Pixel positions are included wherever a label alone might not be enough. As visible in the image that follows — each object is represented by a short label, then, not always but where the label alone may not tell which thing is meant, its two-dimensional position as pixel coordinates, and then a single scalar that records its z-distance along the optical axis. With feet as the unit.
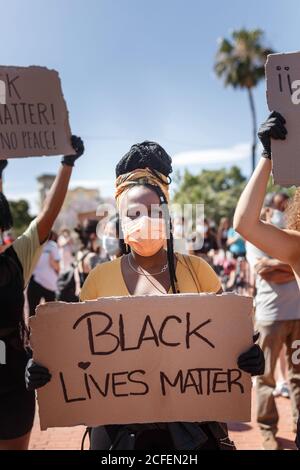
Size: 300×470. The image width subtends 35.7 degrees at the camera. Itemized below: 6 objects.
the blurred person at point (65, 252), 25.53
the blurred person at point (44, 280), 21.47
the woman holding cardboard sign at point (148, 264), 5.74
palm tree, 95.40
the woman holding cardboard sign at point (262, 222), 5.82
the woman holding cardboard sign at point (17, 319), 7.07
